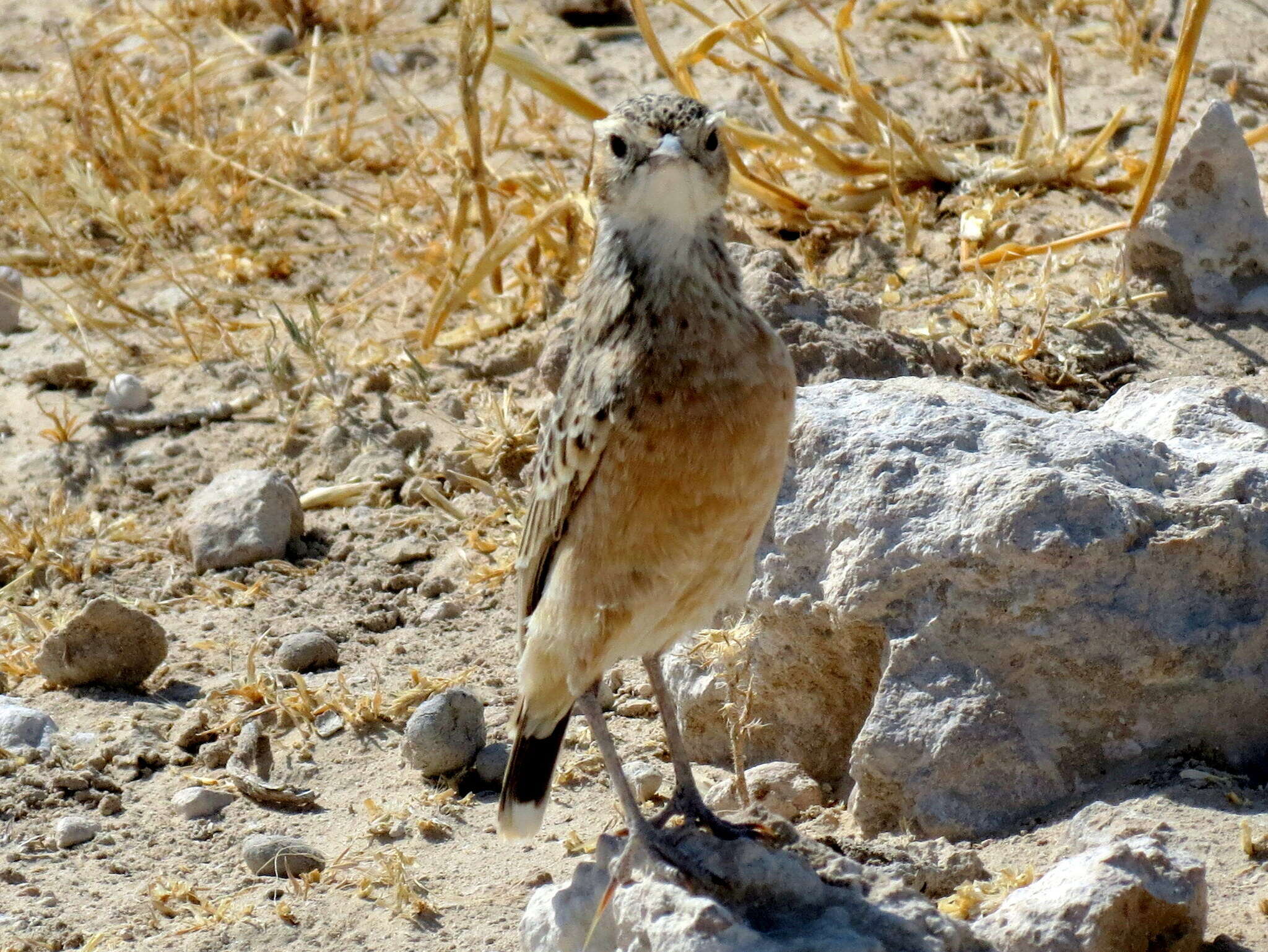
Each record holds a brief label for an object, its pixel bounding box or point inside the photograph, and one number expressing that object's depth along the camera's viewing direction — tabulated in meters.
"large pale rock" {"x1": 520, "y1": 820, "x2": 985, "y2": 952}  6.82
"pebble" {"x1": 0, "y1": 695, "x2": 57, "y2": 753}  10.37
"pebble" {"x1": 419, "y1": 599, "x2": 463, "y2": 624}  11.85
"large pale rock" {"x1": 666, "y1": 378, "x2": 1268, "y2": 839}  8.37
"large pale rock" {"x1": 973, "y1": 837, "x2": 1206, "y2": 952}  6.72
